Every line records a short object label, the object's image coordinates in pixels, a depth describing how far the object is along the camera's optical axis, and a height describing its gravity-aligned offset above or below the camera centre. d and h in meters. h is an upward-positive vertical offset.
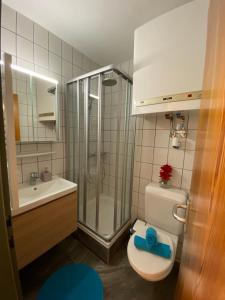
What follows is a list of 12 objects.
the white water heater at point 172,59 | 0.95 +0.57
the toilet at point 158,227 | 1.00 -0.94
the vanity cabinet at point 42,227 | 1.03 -0.83
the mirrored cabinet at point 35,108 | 1.32 +0.22
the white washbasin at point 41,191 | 1.05 -0.59
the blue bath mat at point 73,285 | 1.14 -1.36
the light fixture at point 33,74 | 1.28 +0.56
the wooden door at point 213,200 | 0.25 -0.15
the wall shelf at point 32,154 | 1.33 -0.26
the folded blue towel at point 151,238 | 1.14 -0.90
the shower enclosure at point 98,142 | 1.46 -0.13
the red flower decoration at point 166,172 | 1.41 -0.40
